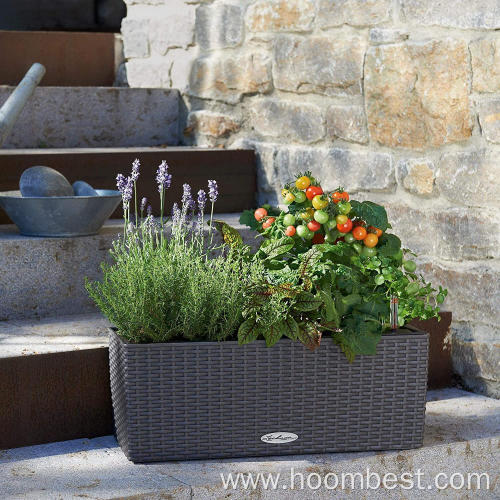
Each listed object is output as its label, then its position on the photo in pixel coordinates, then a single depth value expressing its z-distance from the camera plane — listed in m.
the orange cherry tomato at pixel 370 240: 4.14
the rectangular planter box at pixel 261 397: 3.76
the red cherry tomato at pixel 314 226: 4.13
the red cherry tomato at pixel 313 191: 4.16
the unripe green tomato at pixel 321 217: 4.05
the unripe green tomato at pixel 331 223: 4.08
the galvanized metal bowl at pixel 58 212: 4.64
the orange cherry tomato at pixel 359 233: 4.12
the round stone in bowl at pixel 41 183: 4.69
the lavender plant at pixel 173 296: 3.75
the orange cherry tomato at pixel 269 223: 4.28
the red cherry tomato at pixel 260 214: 4.30
